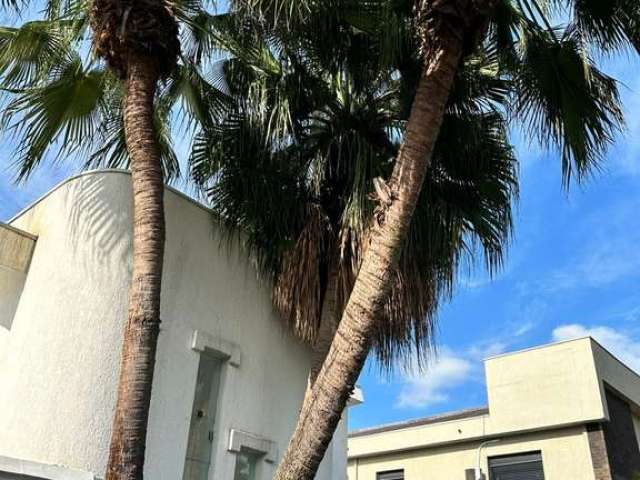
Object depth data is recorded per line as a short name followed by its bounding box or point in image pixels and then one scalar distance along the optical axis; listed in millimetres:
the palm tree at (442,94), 5352
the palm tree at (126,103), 5652
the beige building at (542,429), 17359
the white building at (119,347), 7266
